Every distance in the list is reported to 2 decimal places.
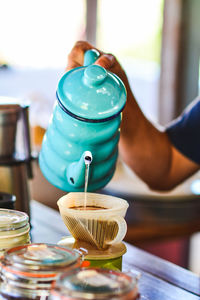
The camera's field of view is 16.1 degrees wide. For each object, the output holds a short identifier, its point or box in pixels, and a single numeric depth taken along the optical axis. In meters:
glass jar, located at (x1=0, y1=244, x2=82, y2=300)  0.92
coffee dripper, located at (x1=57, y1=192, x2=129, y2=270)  1.11
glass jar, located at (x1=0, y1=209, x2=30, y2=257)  1.04
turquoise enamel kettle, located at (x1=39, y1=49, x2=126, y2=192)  1.16
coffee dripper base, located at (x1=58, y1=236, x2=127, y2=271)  1.11
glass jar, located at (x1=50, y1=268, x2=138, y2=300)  0.85
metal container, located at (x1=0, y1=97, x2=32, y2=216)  1.55
